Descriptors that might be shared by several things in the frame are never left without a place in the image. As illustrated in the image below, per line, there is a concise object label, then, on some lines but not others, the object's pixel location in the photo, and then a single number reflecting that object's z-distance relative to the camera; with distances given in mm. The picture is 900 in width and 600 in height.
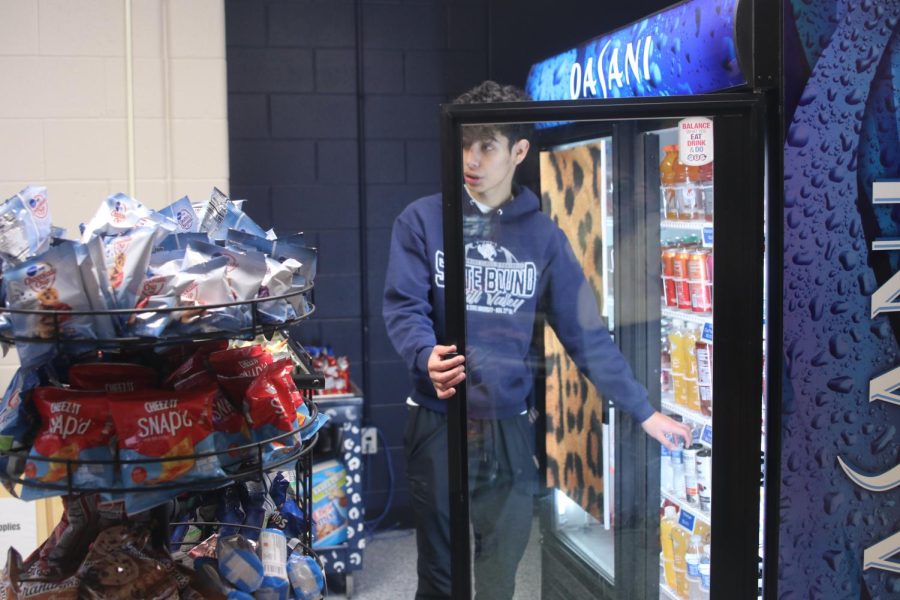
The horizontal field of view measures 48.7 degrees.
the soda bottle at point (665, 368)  3225
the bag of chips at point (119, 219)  1241
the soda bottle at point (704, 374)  3047
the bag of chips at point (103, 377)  1247
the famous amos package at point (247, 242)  1331
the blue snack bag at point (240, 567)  1280
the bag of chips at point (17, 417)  1222
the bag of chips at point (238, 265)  1226
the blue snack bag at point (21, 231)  1191
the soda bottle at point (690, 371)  3139
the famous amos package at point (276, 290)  1244
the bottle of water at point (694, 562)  3238
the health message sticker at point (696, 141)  2576
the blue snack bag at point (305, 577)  1353
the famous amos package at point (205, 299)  1173
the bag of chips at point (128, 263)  1155
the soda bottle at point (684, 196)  3014
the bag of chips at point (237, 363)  1293
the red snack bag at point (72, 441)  1176
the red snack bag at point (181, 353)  1309
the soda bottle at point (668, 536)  3297
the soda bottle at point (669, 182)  3057
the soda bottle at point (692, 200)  3002
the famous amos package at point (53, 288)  1139
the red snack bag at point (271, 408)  1242
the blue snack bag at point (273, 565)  1301
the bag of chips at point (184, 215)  1368
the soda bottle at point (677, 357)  3176
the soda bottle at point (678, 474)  3166
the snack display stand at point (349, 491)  4250
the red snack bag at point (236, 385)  1279
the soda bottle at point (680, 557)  3266
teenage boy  2760
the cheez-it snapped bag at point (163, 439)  1168
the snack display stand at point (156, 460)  1144
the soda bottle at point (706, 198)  2962
